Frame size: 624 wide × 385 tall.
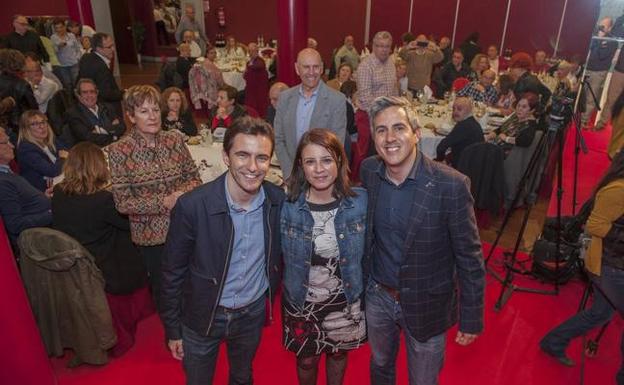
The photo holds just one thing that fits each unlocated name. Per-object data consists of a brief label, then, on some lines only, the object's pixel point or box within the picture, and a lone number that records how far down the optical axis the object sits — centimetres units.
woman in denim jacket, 183
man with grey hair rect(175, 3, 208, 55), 965
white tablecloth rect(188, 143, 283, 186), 358
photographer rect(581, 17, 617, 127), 390
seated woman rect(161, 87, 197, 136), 440
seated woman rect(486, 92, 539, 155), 446
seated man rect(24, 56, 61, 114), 554
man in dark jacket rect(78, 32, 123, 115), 565
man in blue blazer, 175
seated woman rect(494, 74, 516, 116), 609
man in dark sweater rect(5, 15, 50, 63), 739
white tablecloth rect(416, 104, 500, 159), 495
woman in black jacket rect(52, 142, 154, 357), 256
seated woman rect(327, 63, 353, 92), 643
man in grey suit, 358
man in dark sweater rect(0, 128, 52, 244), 275
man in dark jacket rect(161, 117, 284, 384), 172
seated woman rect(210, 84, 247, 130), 452
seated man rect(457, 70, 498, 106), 619
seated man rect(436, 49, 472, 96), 736
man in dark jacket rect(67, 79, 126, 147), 420
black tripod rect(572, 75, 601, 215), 342
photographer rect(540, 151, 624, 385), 223
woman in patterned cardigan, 237
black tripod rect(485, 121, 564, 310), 321
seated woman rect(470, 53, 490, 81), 720
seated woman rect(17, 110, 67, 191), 352
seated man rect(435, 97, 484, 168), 441
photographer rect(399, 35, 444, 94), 753
